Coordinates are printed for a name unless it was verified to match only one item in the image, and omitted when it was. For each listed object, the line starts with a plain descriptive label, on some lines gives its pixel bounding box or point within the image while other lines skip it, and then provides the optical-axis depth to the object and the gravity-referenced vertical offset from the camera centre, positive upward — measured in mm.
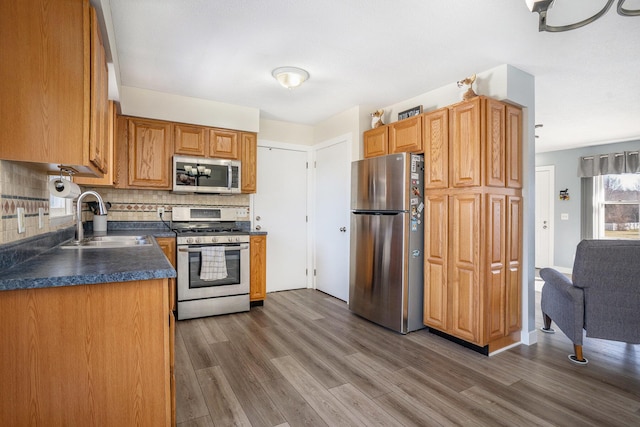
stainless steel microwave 3688 +453
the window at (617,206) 5605 +127
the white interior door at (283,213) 4551 +10
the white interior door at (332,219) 4164 -68
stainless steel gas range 3424 -621
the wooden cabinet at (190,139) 3732 +866
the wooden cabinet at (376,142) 3612 +826
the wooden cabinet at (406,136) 3219 +805
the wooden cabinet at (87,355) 1150 -536
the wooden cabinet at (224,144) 3906 +847
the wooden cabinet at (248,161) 4070 +663
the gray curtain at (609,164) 5426 +865
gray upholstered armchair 2381 -608
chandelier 1446 +930
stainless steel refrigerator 3094 -270
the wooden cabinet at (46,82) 1270 +536
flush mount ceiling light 2930 +1261
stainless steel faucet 2498 -78
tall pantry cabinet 2674 -71
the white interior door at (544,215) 6523 -30
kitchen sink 2332 -217
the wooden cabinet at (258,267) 3885 -639
